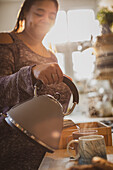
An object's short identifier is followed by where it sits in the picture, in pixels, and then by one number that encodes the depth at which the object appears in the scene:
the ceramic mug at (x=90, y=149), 0.59
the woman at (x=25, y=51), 0.69
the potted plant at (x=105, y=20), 2.57
